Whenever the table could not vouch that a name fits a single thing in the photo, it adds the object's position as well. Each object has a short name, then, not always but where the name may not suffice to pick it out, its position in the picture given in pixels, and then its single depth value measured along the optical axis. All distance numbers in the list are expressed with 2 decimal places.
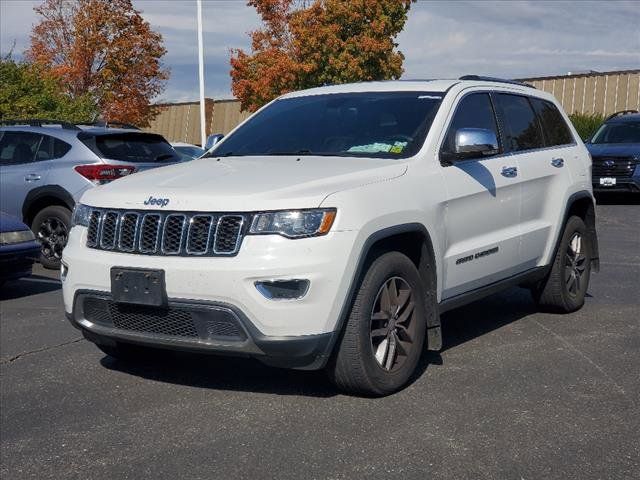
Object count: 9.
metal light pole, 27.84
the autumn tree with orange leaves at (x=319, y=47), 32.62
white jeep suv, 4.64
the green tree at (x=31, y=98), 19.17
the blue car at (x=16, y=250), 8.82
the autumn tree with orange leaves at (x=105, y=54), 29.59
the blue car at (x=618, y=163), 18.12
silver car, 10.59
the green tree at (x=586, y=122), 28.48
